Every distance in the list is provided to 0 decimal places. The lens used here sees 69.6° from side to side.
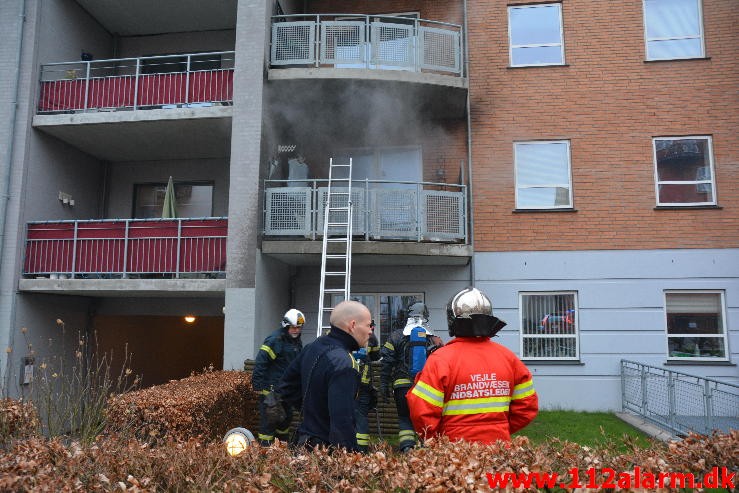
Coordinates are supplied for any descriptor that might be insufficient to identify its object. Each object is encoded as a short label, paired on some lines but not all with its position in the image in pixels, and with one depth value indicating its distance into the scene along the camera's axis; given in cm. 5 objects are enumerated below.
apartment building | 991
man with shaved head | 360
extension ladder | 905
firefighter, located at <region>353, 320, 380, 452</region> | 502
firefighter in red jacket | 310
